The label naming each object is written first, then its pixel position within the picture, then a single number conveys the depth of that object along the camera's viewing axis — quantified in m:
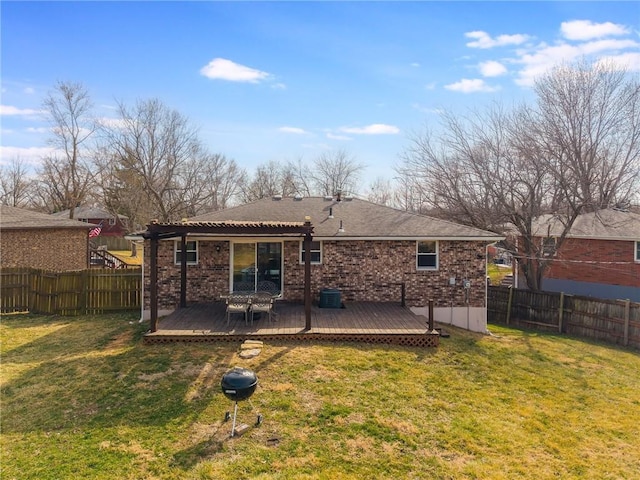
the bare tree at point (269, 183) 45.28
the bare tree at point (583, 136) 17.64
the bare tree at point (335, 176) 43.53
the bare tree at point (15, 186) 48.28
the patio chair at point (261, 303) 10.62
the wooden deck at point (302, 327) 9.82
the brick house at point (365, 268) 13.16
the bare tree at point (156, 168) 32.62
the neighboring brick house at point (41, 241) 18.30
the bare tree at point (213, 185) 36.25
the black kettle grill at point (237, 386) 5.86
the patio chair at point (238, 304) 10.55
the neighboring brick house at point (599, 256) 19.41
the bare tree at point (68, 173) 37.12
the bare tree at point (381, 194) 47.53
